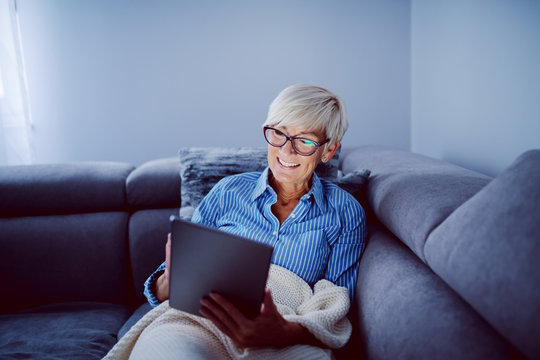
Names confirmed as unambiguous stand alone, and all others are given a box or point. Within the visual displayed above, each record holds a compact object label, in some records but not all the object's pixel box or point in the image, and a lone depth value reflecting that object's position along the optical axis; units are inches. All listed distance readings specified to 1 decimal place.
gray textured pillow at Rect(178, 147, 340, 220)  55.3
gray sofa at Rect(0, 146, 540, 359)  23.7
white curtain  71.6
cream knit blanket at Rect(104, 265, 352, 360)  32.1
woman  41.6
